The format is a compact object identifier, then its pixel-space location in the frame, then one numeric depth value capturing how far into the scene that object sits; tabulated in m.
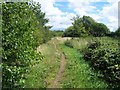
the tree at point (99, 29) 33.08
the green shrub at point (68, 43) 22.73
